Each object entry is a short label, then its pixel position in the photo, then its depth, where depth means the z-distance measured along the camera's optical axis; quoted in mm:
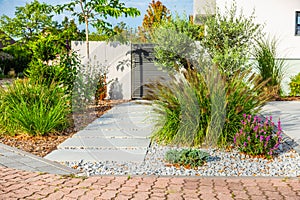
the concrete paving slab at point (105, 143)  6426
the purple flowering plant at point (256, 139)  5652
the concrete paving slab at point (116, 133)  7127
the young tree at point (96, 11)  12117
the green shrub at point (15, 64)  28741
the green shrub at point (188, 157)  5270
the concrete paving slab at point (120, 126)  7828
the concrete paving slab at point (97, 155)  5676
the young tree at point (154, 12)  23766
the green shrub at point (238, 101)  6230
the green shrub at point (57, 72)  9320
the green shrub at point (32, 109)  7316
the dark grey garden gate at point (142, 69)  13562
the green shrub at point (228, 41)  10492
